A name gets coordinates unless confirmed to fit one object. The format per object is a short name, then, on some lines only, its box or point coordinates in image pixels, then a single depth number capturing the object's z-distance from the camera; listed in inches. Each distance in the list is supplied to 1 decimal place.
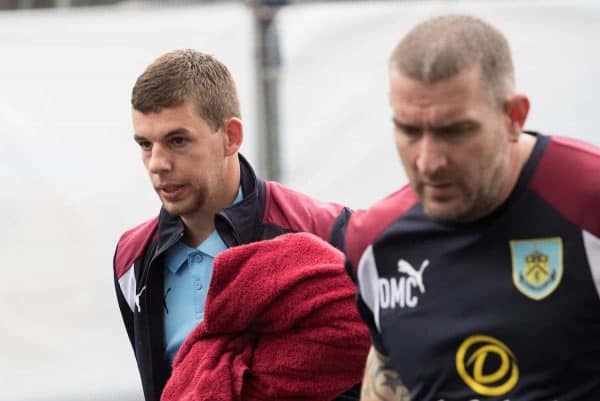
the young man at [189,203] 293.4
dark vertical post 455.8
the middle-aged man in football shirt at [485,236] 218.8
